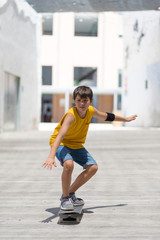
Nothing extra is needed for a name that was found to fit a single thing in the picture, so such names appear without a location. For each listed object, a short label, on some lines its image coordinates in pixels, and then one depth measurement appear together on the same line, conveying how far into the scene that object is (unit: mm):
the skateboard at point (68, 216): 3950
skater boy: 3953
